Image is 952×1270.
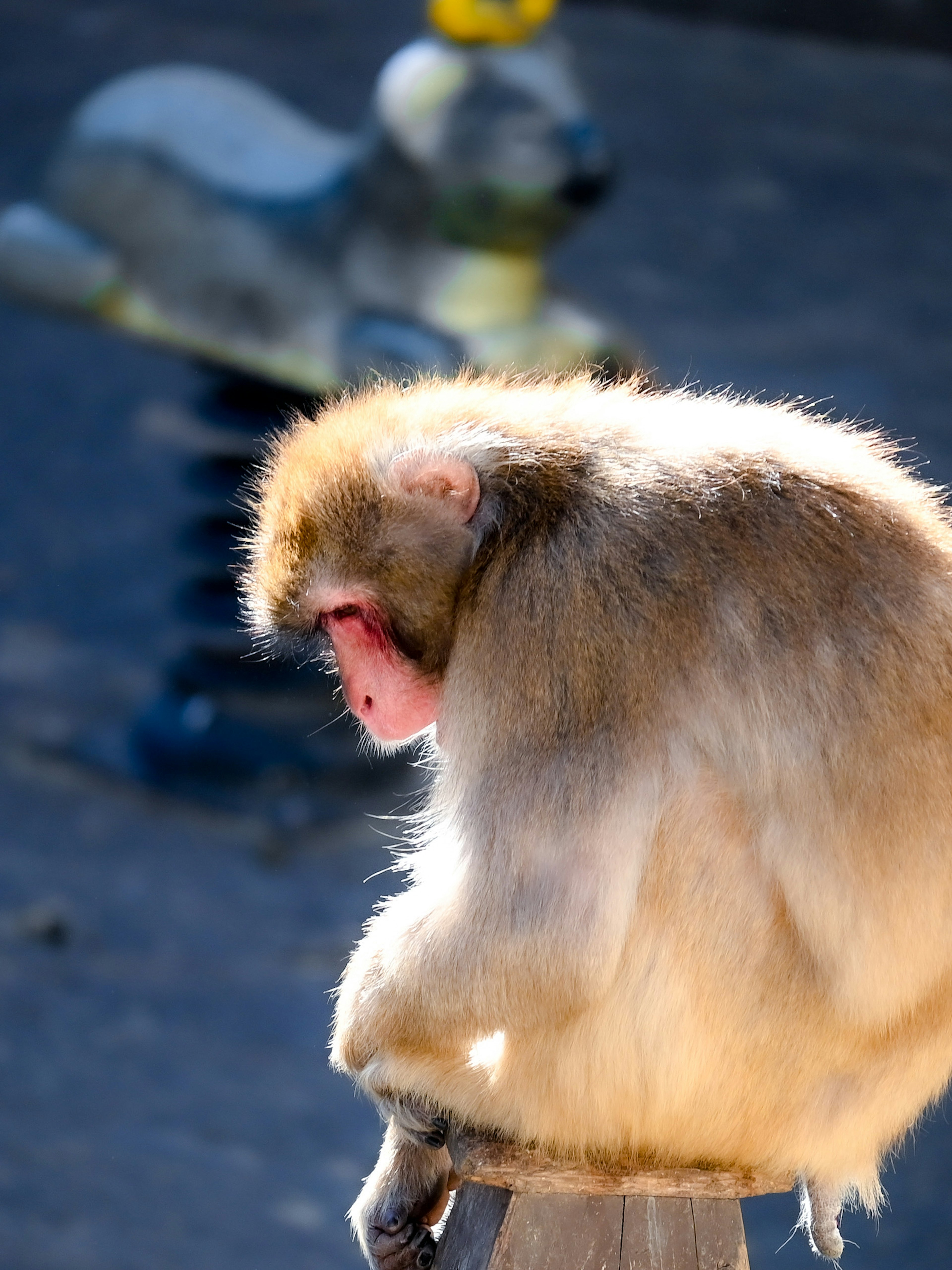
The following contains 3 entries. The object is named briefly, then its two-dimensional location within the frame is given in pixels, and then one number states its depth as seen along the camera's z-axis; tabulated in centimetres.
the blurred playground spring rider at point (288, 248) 1133
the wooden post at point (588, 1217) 768
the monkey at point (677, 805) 767
